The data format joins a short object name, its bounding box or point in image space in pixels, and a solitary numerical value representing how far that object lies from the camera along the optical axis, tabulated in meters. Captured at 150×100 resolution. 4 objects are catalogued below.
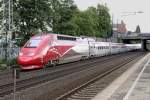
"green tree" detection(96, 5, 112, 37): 114.94
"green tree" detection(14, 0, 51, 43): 47.59
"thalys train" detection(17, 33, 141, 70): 34.41
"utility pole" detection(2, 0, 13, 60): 40.93
